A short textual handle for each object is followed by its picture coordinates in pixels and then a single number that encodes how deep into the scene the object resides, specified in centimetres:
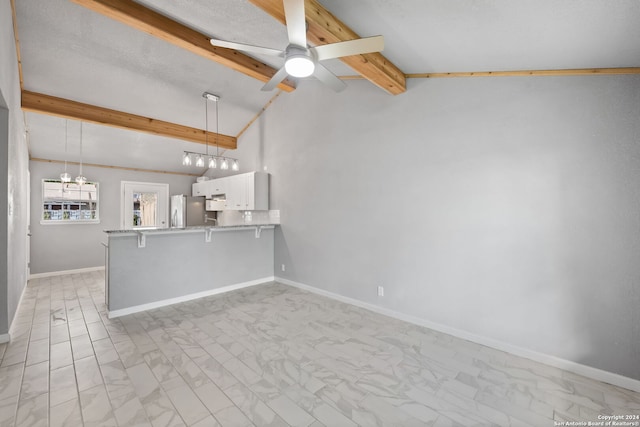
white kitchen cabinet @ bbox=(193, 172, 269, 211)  498
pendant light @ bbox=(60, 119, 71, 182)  459
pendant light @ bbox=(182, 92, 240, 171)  419
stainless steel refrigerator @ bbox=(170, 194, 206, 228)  639
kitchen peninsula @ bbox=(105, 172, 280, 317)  342
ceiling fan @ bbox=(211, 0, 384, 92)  161
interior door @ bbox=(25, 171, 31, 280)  498
